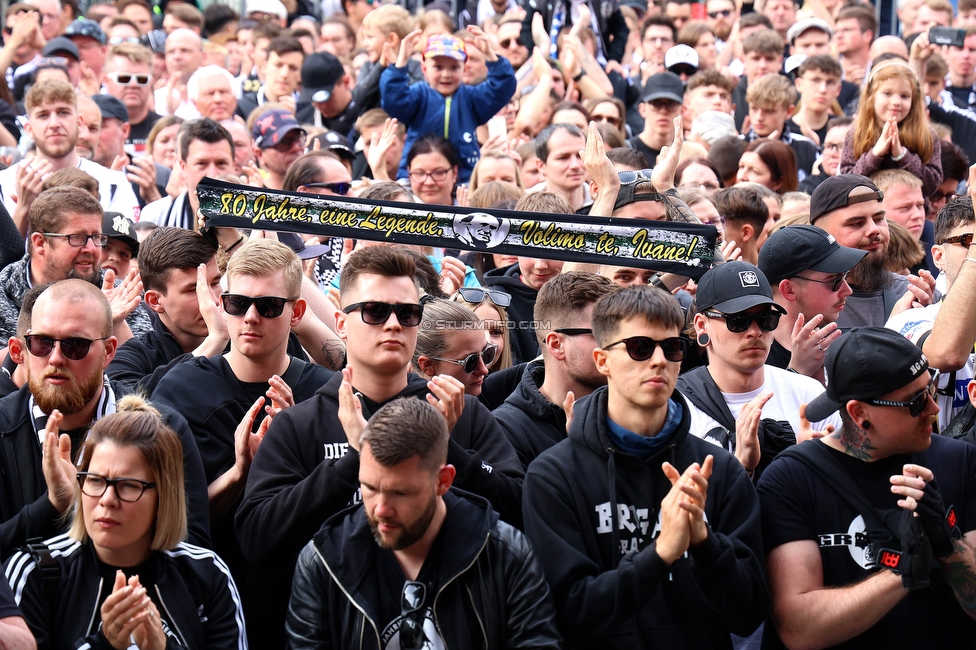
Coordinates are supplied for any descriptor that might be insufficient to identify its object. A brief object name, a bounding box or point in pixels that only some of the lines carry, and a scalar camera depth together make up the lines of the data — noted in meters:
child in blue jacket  9.75
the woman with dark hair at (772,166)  9.04
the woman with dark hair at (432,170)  8.78
